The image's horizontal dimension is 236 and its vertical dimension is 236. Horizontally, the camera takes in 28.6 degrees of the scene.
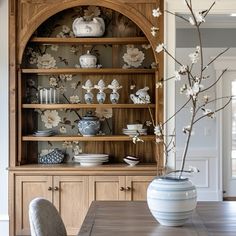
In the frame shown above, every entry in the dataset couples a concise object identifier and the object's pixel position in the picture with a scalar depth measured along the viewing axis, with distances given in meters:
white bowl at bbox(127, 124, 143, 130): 4.46
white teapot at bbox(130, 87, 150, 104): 4.37
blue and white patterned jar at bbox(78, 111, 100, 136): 4.41
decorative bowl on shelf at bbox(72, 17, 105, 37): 4.39
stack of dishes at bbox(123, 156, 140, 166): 4.37
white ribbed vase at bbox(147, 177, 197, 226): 2.22
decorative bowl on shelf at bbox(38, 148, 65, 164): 4.52
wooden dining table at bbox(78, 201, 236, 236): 2.13
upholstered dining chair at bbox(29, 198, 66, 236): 2.18
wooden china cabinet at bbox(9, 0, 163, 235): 4.25
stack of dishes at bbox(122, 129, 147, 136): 4.43
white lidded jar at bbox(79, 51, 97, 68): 4.43
